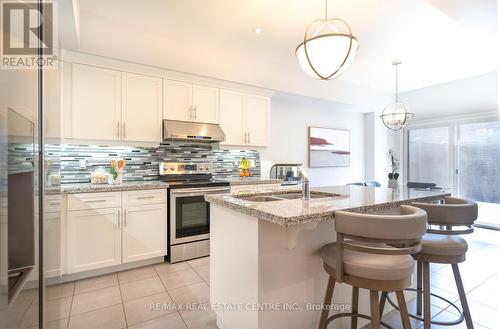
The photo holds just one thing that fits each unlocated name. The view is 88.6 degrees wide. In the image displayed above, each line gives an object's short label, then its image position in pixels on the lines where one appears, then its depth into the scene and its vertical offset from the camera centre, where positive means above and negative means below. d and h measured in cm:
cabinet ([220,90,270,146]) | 385 +72
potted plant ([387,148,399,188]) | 404 -15
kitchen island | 150 -62
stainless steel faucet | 193 -18
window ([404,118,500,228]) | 485 +8
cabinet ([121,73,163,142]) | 310 +71
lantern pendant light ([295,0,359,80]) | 177 +79
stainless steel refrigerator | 68 -9
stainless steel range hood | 327 +44
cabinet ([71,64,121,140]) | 283 +70
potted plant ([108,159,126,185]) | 311 -8
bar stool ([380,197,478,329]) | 168 -53
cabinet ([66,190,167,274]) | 260 -70
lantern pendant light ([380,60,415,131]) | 402 +75
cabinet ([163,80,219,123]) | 336 +86
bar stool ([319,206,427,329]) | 121 -49
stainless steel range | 311 -67
